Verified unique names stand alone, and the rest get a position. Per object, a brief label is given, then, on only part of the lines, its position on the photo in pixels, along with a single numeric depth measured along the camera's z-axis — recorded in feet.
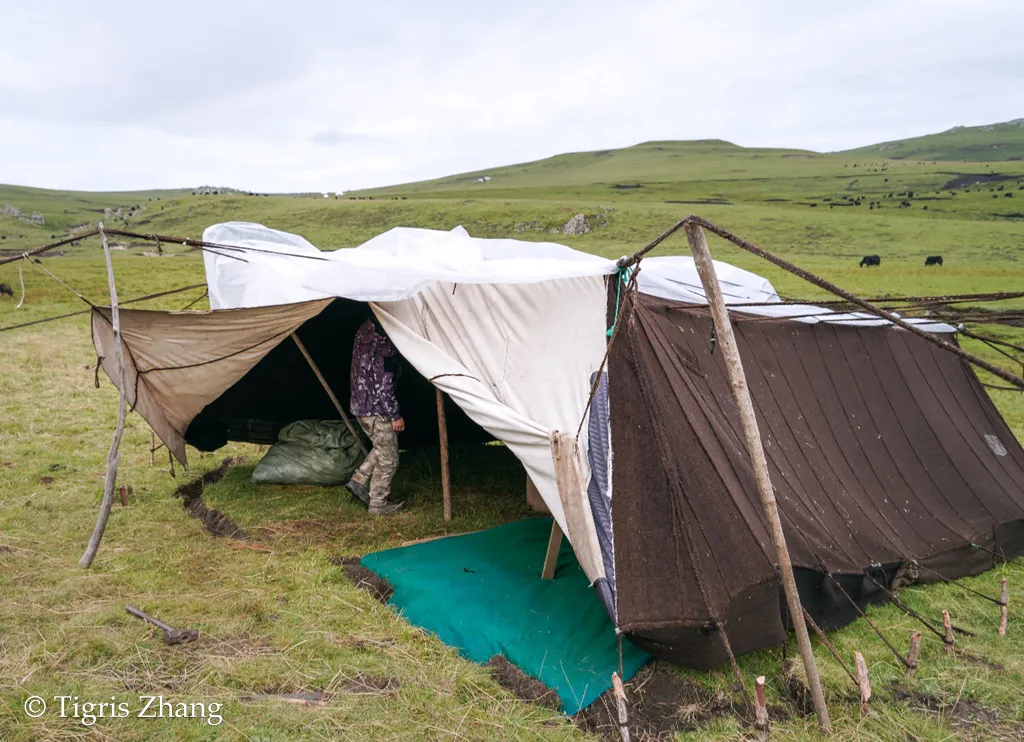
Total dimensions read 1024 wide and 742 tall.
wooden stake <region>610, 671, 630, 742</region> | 10.41
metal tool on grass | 13.56
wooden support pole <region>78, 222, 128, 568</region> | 16.53
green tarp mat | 12.98
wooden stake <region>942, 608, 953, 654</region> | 13.55
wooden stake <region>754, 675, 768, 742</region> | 10.34
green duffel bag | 22.95
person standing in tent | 20.27
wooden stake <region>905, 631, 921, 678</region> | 12.77
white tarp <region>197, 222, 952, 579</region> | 15.14
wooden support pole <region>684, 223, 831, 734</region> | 11.00
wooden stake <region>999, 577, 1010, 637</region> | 14.71
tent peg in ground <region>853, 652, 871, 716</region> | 11.28
